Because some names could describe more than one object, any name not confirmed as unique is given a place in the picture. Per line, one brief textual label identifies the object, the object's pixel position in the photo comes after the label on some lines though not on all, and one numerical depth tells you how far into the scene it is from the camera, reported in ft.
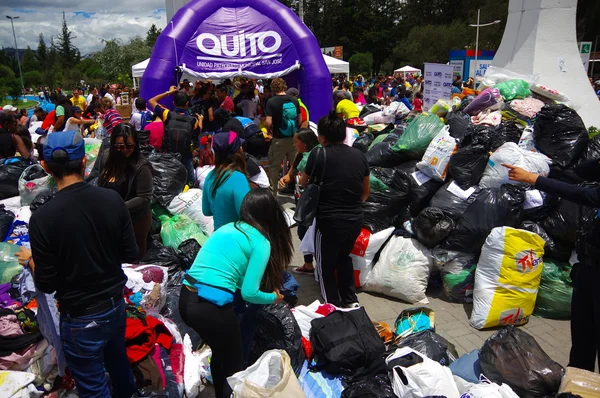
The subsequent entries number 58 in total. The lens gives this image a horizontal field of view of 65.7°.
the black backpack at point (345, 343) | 9.75
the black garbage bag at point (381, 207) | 15.85
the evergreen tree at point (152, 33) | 236.04
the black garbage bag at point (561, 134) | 14.92
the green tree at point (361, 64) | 150.41
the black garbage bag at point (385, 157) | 17.51
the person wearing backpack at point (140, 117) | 25.96
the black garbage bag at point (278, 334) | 10.27
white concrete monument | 26.86
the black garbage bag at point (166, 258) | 13.87
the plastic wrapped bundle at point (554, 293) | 13.14
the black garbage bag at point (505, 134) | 16.78
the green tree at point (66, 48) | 265.26
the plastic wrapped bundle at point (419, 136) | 17.17
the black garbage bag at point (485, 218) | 14.07
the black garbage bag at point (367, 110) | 29.91
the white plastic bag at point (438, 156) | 15.93
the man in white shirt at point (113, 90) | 65.17
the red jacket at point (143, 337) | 9.55
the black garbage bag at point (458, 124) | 17.91
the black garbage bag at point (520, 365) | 8.82
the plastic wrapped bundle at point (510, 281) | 12.89
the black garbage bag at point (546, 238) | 13.80
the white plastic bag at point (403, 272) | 14.38
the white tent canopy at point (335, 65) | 39.55
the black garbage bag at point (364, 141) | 21.00
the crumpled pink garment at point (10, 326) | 9.38
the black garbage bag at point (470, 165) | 15.47
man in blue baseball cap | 7.06
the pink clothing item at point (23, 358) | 9.21
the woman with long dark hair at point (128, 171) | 12.19
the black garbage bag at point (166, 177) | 18.47
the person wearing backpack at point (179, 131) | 21.61
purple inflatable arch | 32.83
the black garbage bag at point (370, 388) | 8.82
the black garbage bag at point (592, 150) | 14.39
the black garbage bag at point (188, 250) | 14.29
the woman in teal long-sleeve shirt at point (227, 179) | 9.80
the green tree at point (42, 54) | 225.15
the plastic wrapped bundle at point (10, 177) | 19.71
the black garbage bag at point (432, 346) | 10.28
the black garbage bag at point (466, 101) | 21.72
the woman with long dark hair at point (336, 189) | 12.07
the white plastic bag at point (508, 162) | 14.57
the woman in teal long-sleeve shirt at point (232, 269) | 7.66
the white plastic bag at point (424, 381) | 8.57
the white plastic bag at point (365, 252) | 14.80
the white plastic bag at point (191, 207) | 18.28
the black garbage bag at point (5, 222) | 16.38
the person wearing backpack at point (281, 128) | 21.75
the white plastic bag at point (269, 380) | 6.98
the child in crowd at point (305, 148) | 15.88
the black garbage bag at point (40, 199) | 16.22
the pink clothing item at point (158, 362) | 9.57
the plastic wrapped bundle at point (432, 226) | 14.48
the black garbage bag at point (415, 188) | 16.14
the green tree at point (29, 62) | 205.52
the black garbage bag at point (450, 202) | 14.96
